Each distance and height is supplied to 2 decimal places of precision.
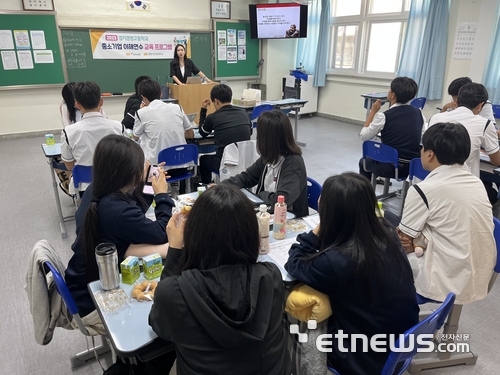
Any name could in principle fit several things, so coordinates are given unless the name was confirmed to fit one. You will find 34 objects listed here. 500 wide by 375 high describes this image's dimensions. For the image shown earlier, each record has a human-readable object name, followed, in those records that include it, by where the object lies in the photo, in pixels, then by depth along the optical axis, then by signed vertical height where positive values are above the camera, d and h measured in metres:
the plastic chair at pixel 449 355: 1.73 -1.47
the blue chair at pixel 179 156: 3.16 -0.84
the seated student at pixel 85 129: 2.82 -0.55
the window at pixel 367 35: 6.65 +0.41
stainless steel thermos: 1.34 -0.74
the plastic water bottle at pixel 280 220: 1.76 -0.75
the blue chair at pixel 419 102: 5.95 -0.67
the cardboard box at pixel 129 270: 1.42 -0.79
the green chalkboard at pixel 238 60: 7.43 -0.07
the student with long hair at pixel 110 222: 1.49 -0.65
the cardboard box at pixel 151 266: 1.44 -0.79
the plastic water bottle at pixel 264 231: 1.63 -0.74
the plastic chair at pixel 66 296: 1.35 -0.86
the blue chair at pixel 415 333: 1.12 -0.82
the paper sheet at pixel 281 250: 1.58 -0.83
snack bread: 1.33 -0.83
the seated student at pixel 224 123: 3.38 -0.59
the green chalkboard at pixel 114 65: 6.11 -0.17
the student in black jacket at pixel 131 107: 3.91 -0.54
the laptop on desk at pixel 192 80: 5.24 -0.32
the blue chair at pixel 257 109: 5.00 -0.68
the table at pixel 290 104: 5.50 -0.68
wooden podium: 5.08 -0.52
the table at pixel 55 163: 3.16 -0.90
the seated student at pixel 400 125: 3.33 -0.59
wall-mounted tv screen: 7.18 +0.69
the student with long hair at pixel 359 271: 1.20 -0.67
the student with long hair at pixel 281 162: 2.12 -0.60
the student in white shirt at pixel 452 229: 1.62 -0.73
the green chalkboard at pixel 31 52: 5.60 +0.03
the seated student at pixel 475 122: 2.78 -0.46
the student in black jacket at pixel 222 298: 0.98 -0.62
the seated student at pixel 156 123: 3.27 -0.58
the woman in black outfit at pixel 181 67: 5.80 -0.17
